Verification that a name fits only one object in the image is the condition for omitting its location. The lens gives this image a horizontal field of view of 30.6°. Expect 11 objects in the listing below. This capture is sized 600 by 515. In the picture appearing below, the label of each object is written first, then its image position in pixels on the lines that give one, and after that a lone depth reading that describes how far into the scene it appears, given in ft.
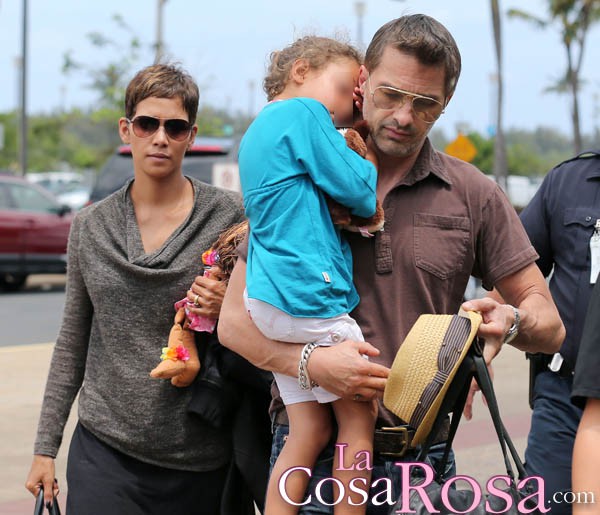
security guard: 12.80
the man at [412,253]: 8.82
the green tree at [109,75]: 91.45
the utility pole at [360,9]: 129.90
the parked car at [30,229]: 55.88
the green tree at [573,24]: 119.55
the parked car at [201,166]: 42.80
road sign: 69.05
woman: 11.68
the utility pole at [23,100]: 85.15
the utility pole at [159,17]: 88.17
